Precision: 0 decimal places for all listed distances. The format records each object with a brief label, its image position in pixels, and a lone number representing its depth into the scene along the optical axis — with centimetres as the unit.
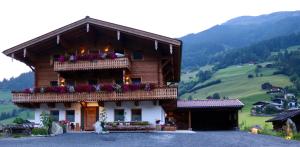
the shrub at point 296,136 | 3158
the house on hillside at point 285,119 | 4675
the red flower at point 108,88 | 3678
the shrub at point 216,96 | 11822
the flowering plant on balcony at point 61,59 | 3894
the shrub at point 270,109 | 8525
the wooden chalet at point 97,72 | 3697
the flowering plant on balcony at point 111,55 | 3784
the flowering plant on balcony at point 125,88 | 3653
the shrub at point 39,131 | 3111
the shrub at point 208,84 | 14062
